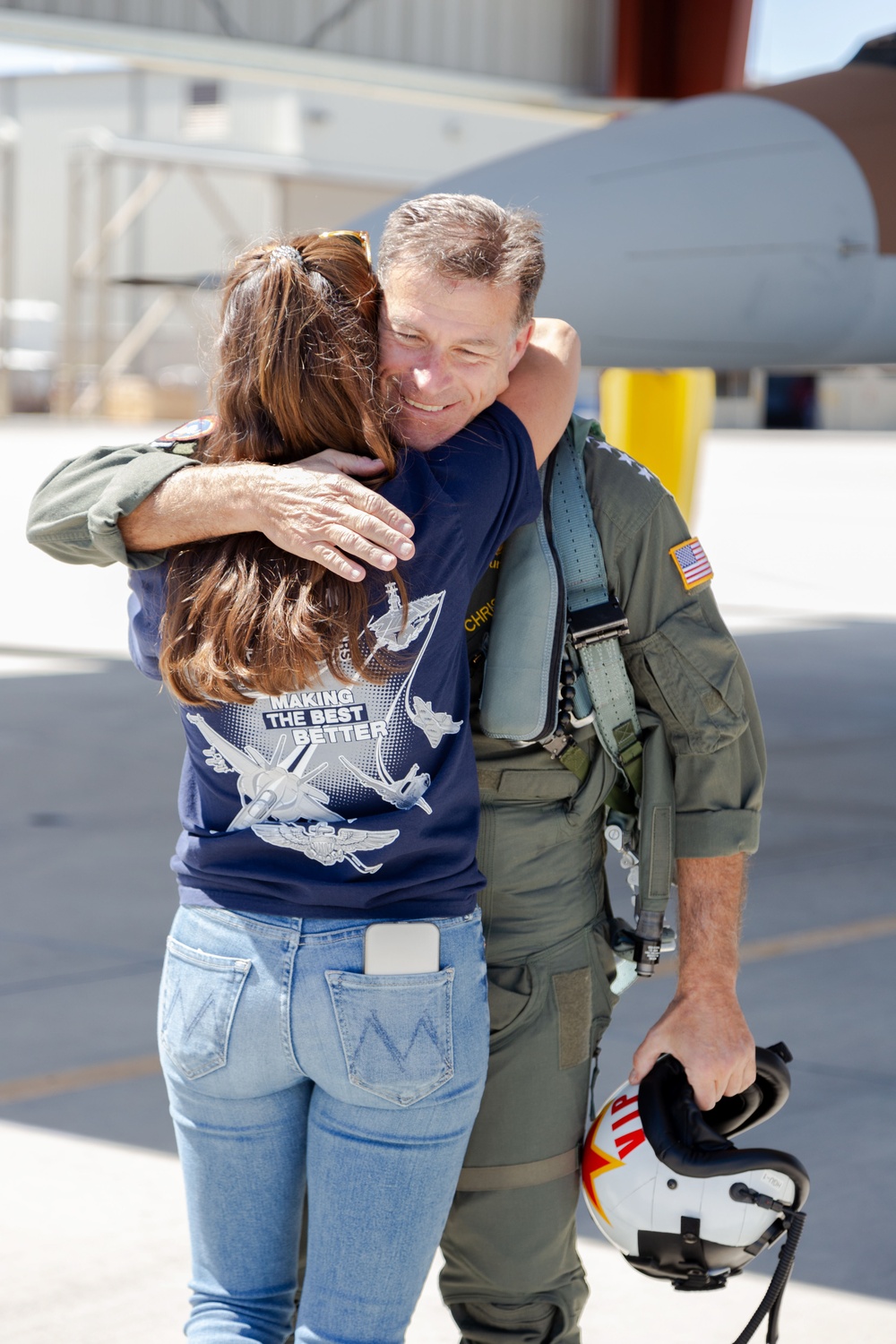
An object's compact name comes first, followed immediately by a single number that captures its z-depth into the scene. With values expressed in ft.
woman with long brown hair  6.14
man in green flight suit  7.27
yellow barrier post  39.83
